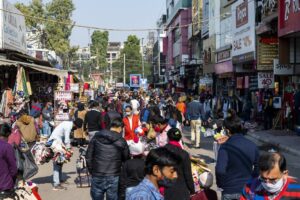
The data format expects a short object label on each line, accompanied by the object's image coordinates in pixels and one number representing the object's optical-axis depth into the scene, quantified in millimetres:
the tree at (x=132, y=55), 86105
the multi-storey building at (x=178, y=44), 52473
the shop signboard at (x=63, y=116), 11040
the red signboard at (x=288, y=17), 16339
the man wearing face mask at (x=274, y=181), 3541
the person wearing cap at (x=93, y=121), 11806
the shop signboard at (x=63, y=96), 18888
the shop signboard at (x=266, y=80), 20442
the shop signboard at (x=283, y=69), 19422
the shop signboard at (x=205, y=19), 37790
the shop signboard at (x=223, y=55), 29544
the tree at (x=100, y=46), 99623
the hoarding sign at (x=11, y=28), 18291
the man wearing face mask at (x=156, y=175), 3245
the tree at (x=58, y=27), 46952
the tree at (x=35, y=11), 42127
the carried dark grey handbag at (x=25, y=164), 6133
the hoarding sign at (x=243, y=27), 23190
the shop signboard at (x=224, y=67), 28723
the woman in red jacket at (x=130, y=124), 10467
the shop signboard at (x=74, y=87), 25995
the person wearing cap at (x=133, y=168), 5303
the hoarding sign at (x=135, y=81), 57794
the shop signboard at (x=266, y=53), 20917
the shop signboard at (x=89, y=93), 34440
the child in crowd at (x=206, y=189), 4765
